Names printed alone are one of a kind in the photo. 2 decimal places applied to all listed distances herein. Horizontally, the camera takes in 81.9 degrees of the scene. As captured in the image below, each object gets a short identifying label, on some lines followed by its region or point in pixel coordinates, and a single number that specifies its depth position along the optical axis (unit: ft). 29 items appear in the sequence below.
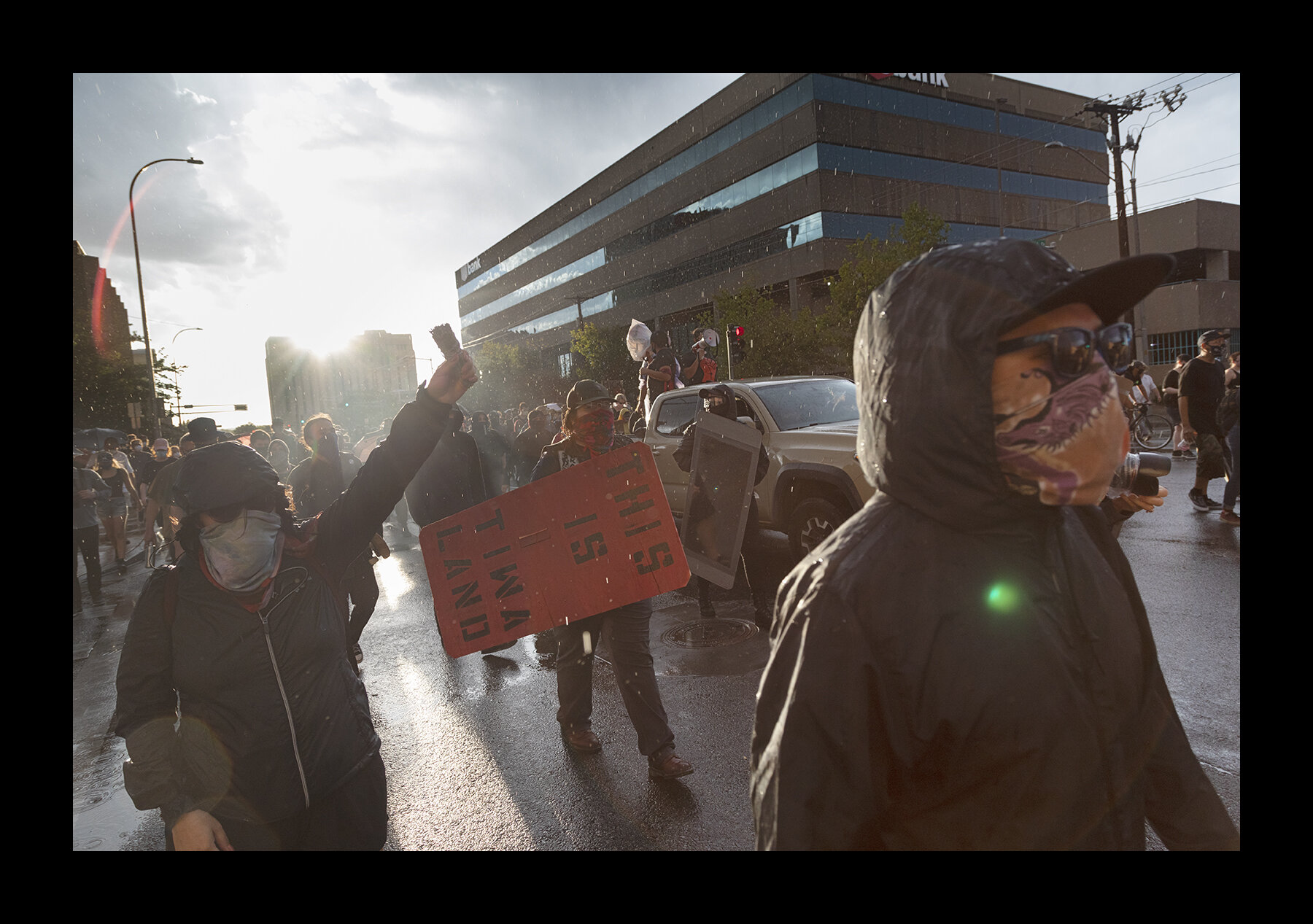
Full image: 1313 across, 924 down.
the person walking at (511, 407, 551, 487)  28.04
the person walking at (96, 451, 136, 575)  40.09
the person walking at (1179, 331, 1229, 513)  28.99
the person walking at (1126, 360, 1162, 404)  46.32
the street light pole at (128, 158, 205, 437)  88.79
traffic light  52.85
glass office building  127.85
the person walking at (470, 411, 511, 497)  35.81
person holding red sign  12.60
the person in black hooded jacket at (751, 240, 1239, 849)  3.67
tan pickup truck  22.17
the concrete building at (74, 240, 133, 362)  141.18
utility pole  70.63
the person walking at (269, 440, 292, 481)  30.83
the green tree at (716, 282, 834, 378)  100.27
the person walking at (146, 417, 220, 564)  19.51
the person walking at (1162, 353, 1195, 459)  45.01
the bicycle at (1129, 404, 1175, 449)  51.03
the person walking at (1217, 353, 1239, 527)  27.20
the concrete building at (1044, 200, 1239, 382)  108.99
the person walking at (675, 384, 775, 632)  20.68
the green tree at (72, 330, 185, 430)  108.68
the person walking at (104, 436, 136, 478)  54.95
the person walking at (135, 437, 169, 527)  44.06
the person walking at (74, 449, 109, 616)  30.17
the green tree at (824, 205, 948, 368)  91.15
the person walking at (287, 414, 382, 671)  21.24
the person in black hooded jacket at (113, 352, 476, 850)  6.88
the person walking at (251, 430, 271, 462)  32.04
